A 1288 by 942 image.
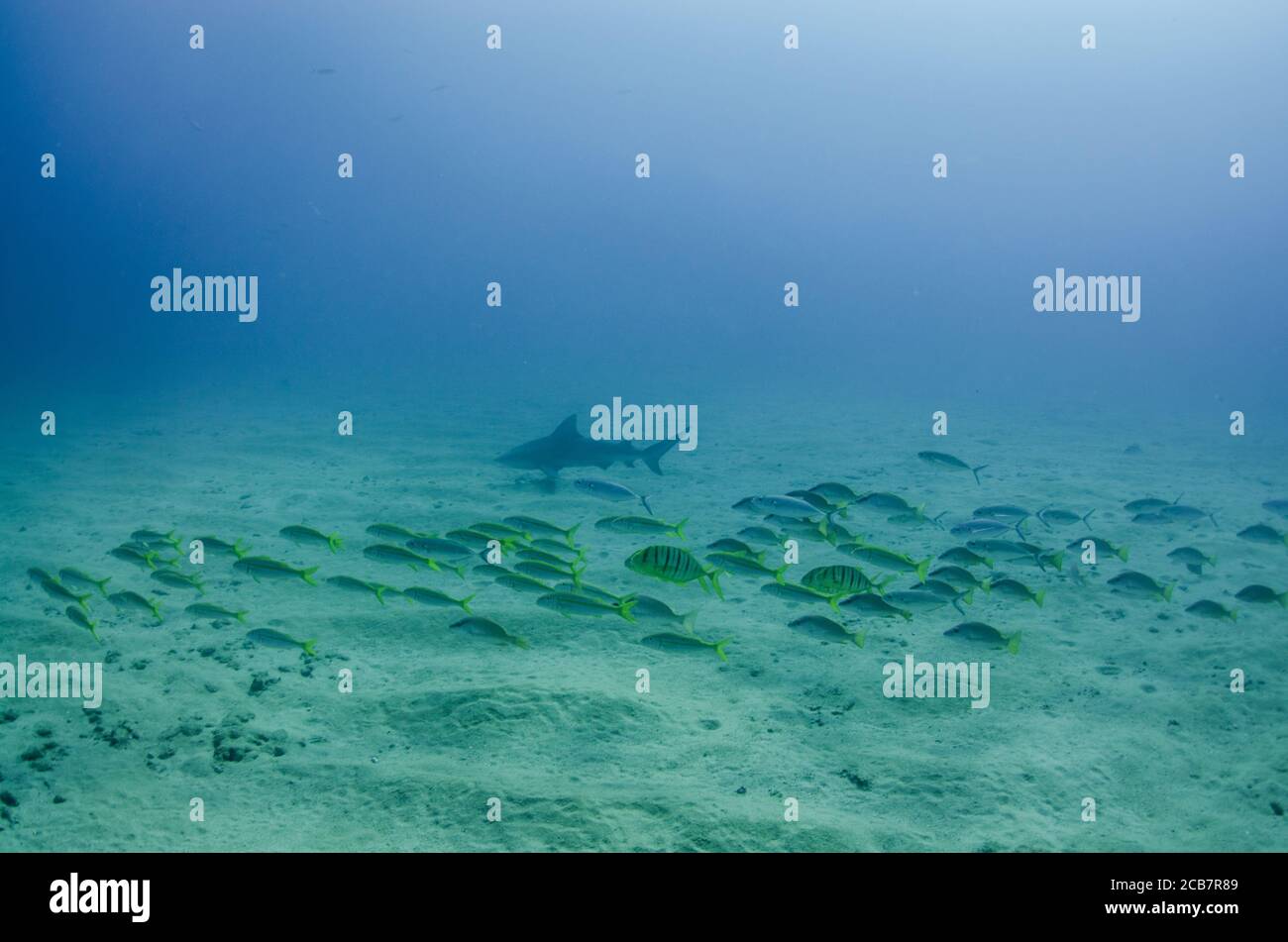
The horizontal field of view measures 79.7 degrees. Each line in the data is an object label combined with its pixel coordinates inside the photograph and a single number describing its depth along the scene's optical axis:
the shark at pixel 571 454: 12.04
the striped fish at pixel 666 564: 5.74
